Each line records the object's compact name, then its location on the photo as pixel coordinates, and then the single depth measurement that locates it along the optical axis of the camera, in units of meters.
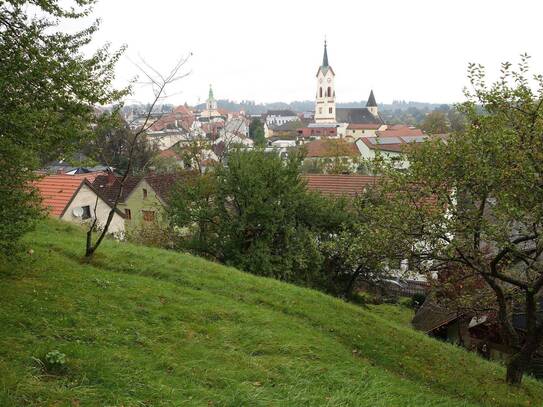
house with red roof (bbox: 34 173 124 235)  23.34
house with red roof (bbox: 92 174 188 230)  29.33
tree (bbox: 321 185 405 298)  8.68
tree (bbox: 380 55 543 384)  7.32
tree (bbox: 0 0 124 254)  6.23
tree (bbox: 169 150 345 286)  17.14
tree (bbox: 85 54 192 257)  10.62
